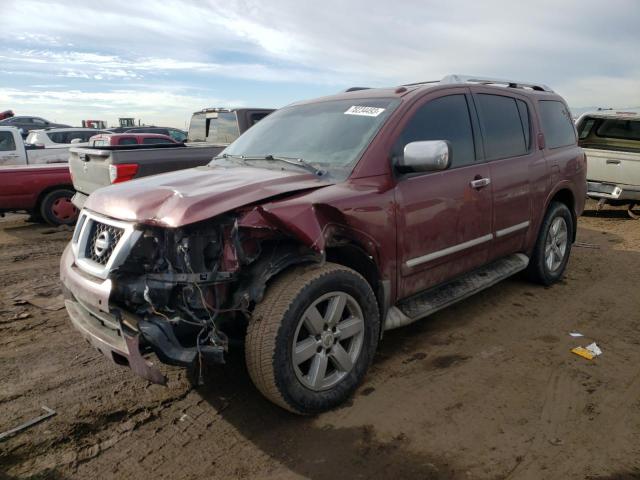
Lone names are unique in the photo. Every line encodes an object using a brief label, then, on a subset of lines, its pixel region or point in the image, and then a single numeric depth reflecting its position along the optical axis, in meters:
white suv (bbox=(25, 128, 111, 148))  14.70
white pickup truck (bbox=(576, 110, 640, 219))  8.57
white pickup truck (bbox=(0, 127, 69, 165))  10.90
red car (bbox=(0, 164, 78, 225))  8.04
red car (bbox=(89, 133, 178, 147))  12.38
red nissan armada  2.61
